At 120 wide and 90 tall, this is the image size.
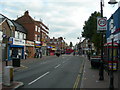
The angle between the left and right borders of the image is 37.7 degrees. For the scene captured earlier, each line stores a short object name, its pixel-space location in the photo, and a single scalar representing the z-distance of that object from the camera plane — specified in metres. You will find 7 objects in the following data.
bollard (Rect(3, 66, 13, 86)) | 10.59
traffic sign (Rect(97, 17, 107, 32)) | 12.66
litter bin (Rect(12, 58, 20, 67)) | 22.02
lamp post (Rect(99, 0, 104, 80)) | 12.79
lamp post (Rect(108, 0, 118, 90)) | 9.67
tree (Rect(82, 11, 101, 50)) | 33.67
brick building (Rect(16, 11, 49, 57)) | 49.14
